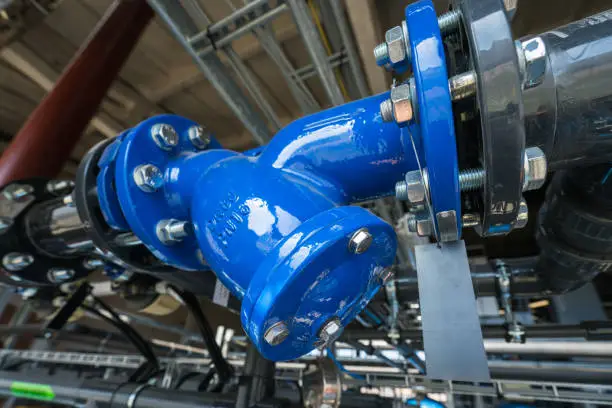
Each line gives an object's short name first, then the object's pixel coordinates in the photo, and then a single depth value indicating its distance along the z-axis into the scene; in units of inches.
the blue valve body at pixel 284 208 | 10.2
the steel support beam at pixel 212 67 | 30.2
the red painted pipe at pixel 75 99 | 30.1
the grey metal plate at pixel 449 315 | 9.8
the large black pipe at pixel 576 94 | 9.5
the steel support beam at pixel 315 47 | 27.5
